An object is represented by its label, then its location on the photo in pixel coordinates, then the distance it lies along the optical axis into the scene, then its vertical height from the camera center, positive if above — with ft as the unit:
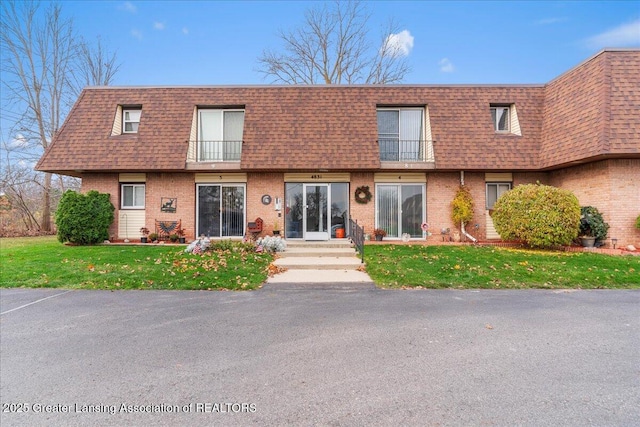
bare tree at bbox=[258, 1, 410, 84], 79.66 +42.68
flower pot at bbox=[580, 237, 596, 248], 34.96 -2.72
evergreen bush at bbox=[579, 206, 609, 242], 34.65 -0.69
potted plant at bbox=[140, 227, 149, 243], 42.65 -1.96
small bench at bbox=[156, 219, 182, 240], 42.91 -1.35
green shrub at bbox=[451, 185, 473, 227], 41.19 +1.45
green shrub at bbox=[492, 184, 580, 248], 33.19 +0.19
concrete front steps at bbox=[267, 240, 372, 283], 25.02 -4.31
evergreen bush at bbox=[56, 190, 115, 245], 38.47 -0.05
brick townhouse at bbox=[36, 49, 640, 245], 41.01 +8.77
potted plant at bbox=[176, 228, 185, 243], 42.34 -2.23
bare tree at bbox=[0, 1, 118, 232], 66.74 +30.47
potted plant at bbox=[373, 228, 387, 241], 42.32 -2.20
